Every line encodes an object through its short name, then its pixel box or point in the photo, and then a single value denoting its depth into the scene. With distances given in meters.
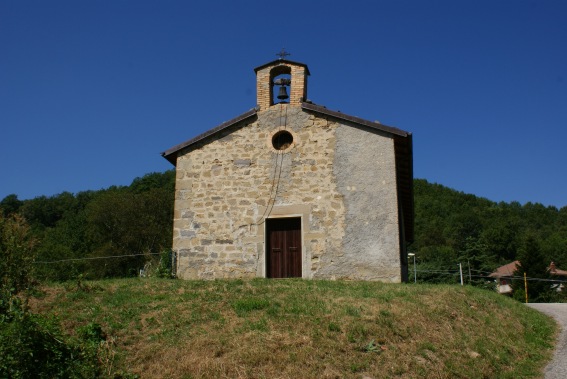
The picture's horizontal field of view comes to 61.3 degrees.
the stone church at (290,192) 13.45
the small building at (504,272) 52.97
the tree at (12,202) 66.12
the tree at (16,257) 9.97
